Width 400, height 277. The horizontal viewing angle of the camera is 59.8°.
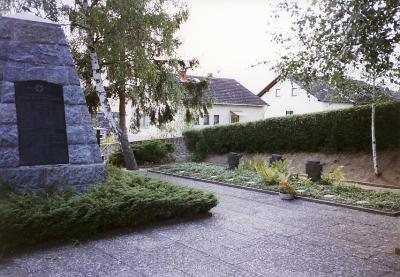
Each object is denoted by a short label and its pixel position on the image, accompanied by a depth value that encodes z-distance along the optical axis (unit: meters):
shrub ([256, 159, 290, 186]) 10.82
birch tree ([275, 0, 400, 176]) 5.60
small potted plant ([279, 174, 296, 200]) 9.34
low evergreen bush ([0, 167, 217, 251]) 5.14
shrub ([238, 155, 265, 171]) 14.51
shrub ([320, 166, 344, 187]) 10.67
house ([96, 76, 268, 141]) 33.39
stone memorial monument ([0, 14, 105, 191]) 6.62
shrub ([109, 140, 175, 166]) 18.70
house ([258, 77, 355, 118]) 30.71
